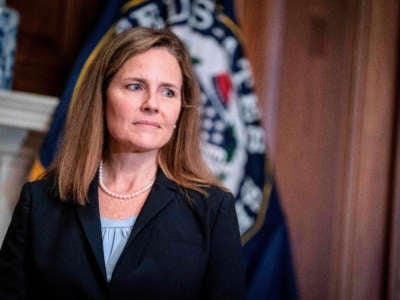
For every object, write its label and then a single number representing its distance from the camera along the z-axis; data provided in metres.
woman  3.75
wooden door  4.80
